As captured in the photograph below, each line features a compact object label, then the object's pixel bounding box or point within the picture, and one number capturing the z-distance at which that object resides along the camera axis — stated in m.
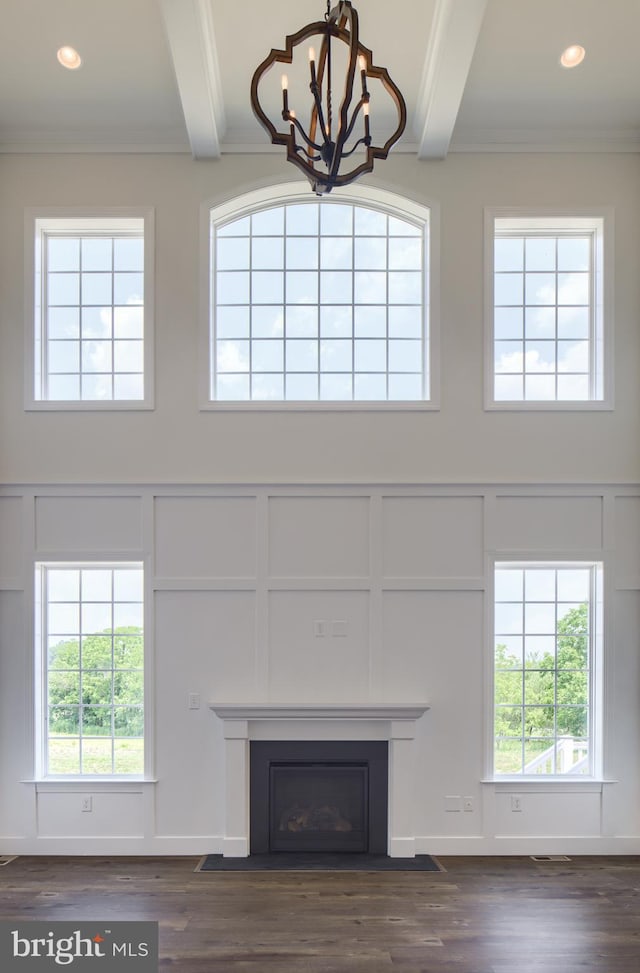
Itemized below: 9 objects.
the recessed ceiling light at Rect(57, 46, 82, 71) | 4.82
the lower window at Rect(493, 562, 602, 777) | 5.47
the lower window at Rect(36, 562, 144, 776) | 5.46
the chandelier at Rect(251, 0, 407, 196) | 2.80
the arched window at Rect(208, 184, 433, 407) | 5.65
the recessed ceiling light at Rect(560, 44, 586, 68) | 4.81
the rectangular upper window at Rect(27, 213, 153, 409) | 5.62
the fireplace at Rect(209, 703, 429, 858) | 5.21
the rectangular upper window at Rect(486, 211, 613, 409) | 5.63
